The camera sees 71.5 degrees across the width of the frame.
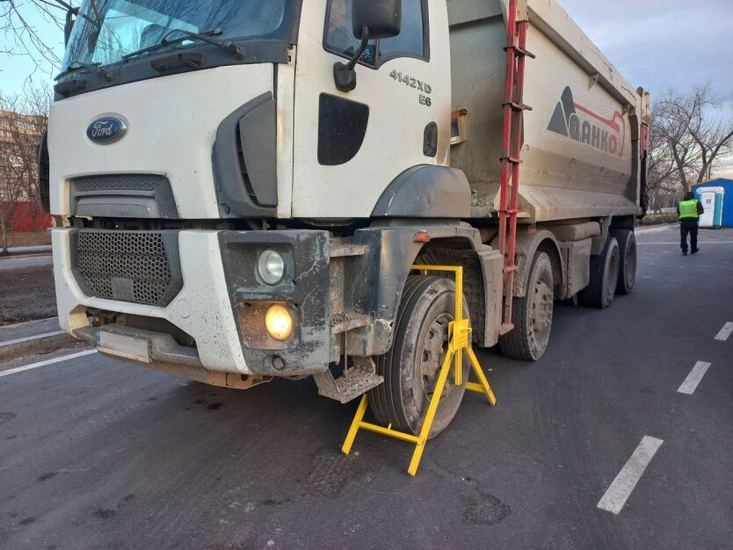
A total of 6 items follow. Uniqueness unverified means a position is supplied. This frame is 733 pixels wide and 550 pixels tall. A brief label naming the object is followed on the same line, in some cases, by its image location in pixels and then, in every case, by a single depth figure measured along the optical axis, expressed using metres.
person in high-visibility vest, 14.99
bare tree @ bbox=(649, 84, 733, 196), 35.66
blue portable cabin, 30.69
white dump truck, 2.41
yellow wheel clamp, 3.15
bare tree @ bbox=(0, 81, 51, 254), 16.14
